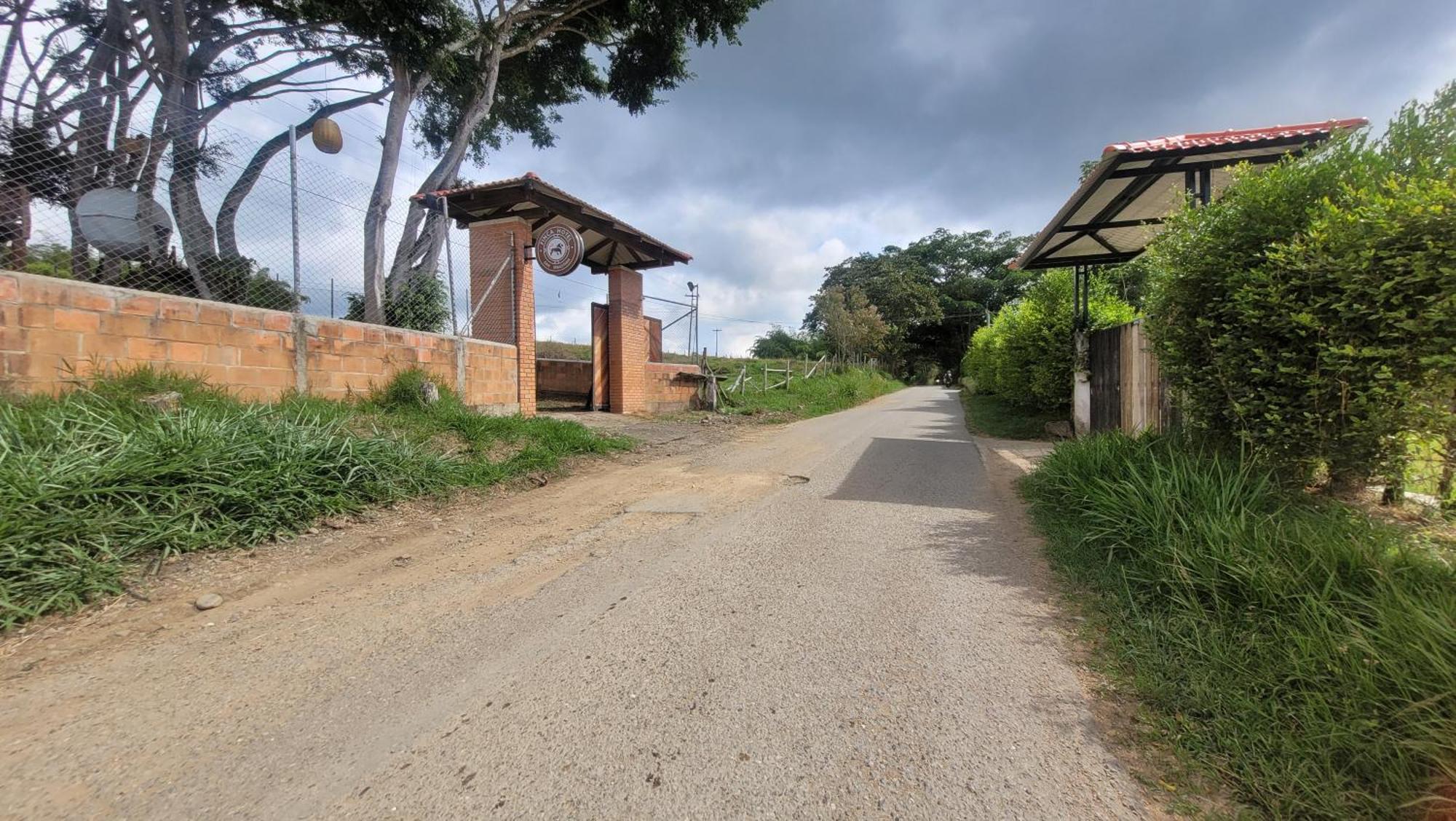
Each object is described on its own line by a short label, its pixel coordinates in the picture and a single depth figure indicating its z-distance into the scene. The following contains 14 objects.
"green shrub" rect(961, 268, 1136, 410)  10.45
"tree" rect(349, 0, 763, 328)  10.18
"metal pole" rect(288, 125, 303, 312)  5.45
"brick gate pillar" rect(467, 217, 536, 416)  8.87
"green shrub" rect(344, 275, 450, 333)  7.62
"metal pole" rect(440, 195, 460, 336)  7.30
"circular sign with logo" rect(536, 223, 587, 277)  9.18
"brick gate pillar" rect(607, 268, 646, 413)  11.26
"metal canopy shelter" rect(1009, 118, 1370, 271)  5.59
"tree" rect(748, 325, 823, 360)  42.56
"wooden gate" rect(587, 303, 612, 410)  11.29
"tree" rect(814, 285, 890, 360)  30.28
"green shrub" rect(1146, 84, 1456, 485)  2.89
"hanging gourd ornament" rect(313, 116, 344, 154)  6.16
